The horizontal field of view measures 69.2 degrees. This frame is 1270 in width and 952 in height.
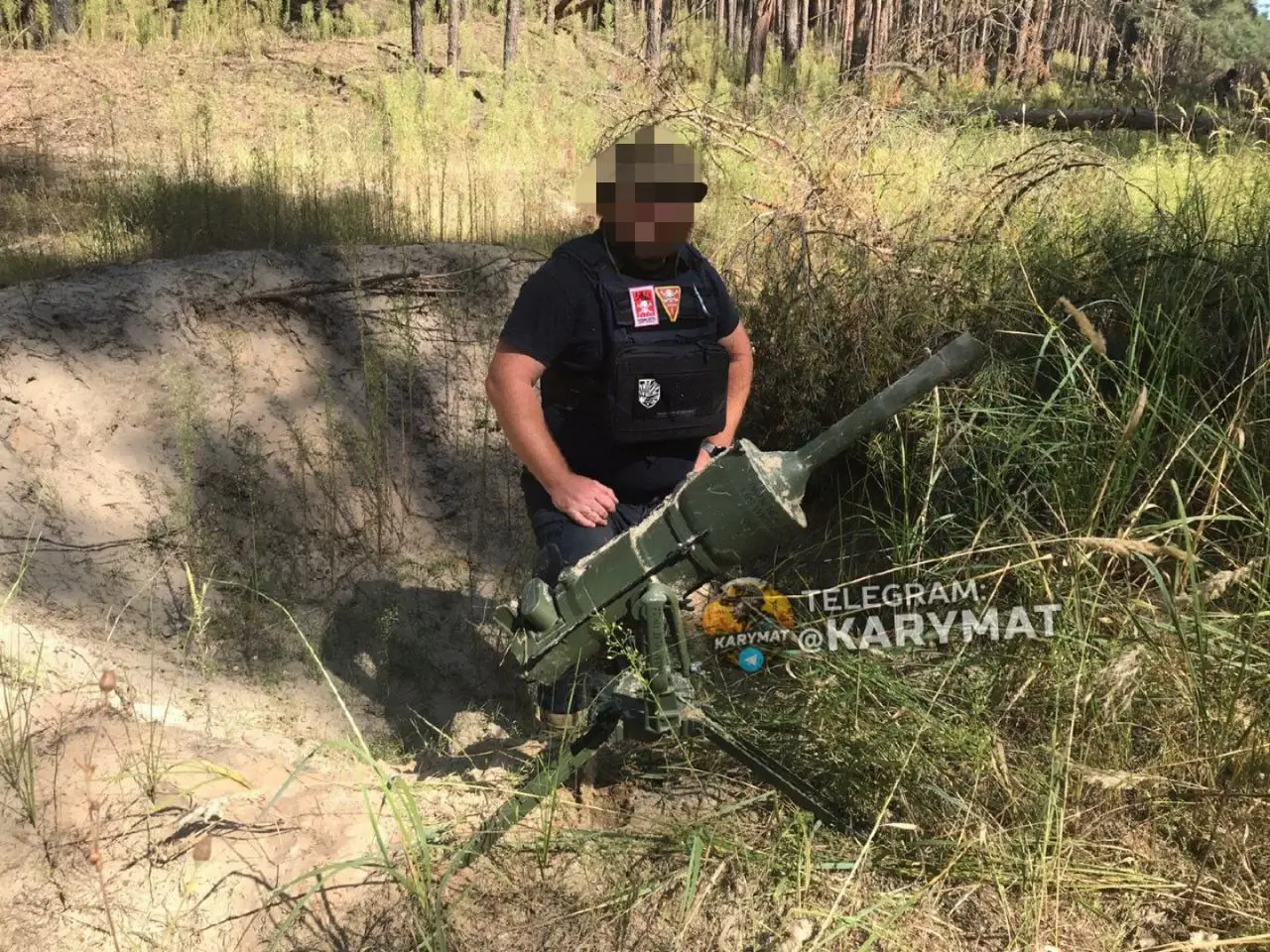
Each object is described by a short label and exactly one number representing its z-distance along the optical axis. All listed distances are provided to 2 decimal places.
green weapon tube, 1.81
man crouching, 2.12
